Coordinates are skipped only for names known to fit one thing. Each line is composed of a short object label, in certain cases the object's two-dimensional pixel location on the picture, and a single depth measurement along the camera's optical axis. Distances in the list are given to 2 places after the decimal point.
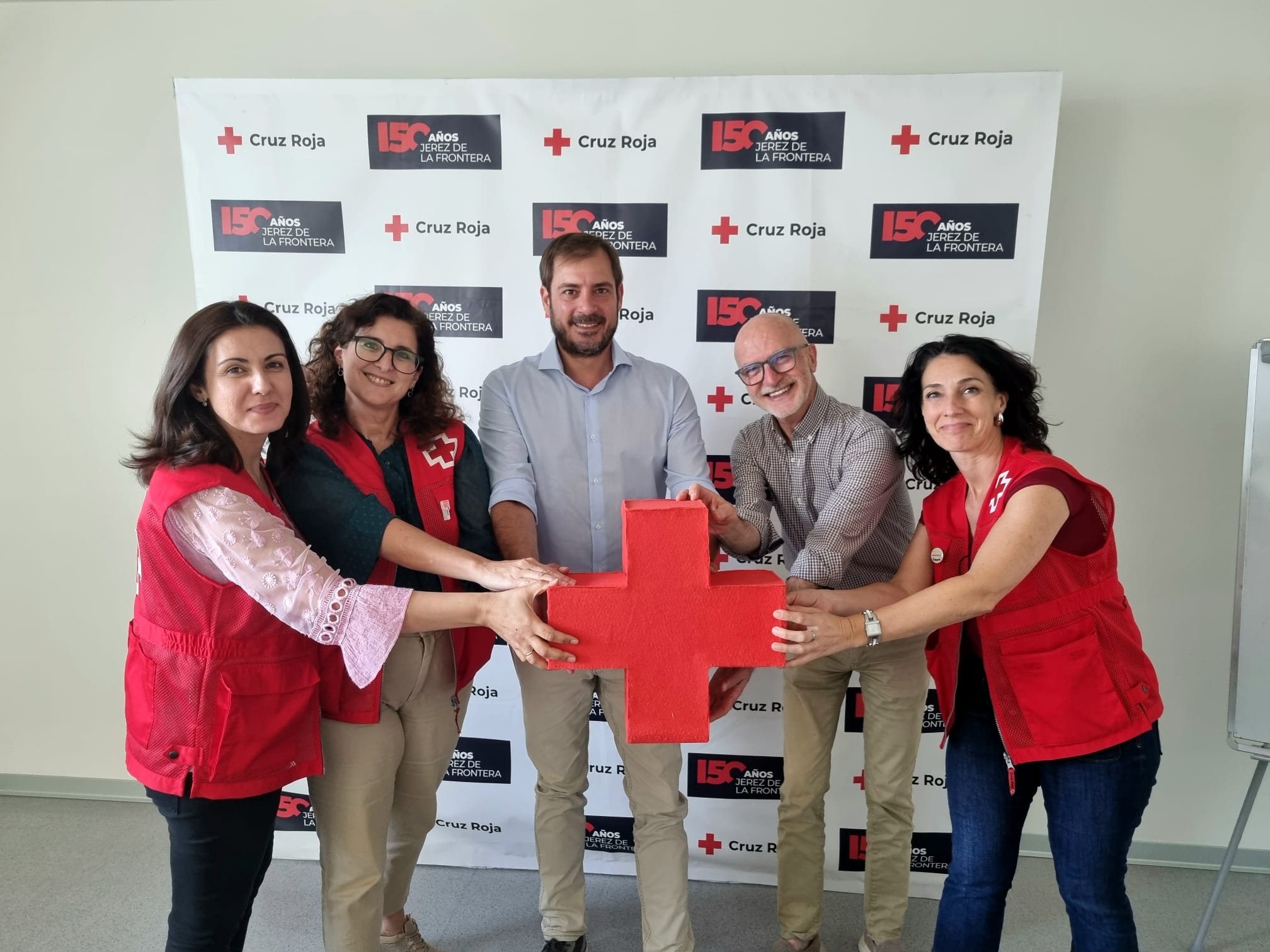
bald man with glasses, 1.96
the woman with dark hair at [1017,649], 1.54
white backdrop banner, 2.38
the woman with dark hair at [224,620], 1.42
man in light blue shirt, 2.00
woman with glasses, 1.64
